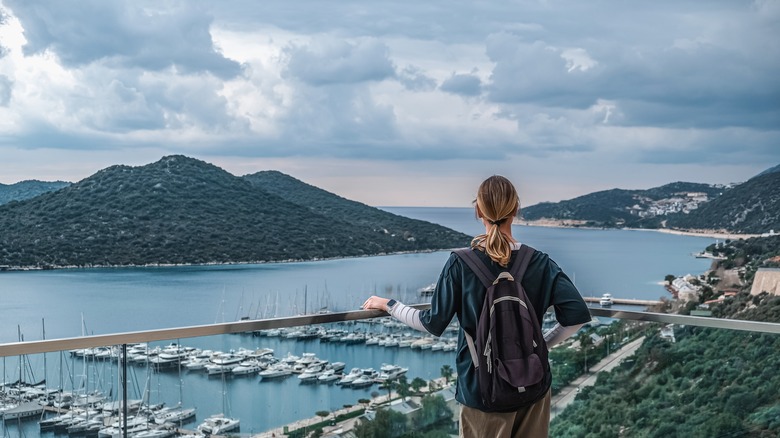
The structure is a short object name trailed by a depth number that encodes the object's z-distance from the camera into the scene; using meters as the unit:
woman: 1.95
